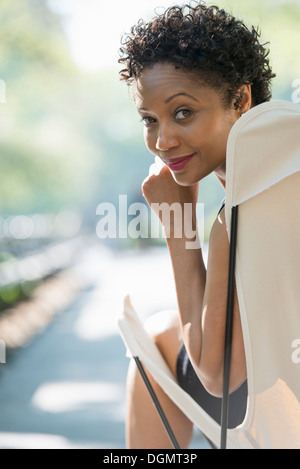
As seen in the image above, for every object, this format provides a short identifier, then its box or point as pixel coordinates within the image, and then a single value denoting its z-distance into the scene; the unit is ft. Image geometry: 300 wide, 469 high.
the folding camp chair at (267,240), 5.22
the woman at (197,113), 5.49
